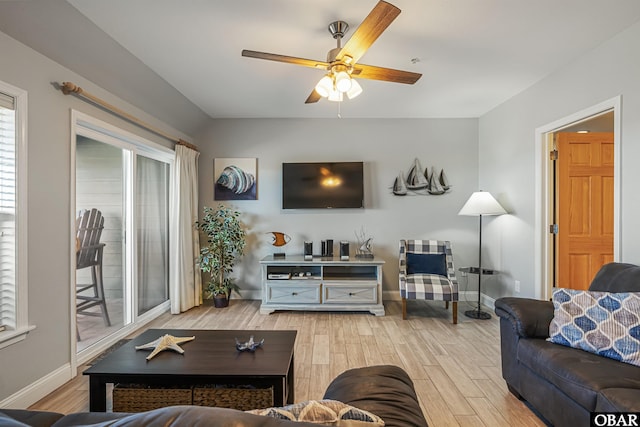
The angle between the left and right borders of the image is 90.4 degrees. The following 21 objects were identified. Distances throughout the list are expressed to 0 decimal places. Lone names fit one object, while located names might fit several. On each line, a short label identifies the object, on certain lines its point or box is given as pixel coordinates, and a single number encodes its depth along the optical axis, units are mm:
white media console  3859
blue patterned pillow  1624
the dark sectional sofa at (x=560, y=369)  1404
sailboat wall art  4457
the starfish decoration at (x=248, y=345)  1770
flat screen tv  4391
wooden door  3162
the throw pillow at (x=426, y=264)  4027
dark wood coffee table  1526
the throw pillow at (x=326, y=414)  640
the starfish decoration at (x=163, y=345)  1748
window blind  1913
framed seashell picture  4512
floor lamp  3646
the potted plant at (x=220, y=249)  4121
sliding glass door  2705
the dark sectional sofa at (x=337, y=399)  518
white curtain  3953
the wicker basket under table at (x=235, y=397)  1577
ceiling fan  1738
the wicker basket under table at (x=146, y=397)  1589
